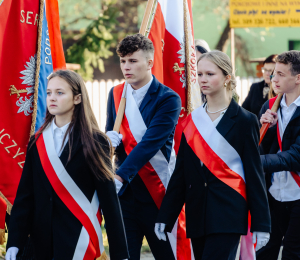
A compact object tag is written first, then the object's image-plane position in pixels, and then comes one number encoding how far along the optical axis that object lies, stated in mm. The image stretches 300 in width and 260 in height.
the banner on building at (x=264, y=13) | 22523
